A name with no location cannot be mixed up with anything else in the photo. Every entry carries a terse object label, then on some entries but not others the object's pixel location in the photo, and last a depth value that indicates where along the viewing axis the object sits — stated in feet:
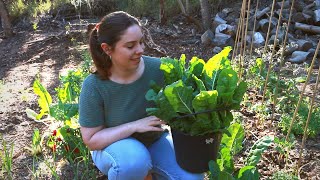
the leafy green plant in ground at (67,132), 8.50
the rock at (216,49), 18.58
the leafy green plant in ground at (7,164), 7.85
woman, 6.27
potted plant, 5.60
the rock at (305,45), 17.40
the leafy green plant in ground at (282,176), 6.87
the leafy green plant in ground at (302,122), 9.12
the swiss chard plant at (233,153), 6.13
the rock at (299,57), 16.35
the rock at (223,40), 19.25
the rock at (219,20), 21.50
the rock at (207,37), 19.95
